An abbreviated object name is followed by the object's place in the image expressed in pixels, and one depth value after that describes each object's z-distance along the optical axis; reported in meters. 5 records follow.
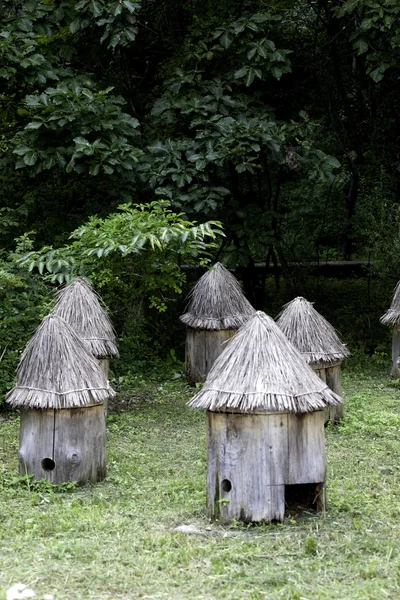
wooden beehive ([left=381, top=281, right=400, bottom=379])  12.60
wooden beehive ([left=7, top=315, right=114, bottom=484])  7.60
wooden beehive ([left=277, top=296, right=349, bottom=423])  9.77
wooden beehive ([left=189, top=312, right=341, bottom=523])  6.41
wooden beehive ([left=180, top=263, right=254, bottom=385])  12.24
